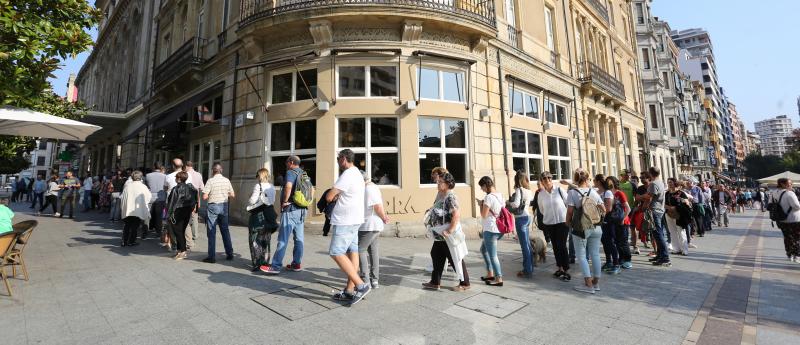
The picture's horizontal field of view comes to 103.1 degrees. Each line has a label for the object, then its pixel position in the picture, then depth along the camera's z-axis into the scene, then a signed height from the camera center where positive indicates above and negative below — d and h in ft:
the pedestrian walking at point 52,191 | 38.50 +1.71
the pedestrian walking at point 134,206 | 21.95 -0.16
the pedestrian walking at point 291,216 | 16.28 -0.78
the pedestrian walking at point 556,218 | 16.60 -1.15
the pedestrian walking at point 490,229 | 15.35 -1.53
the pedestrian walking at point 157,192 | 24.49 +0.87
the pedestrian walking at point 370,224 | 13.94 -1.08
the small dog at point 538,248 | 19.51 -3.14
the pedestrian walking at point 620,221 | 18.93 -1.55
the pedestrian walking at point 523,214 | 16.88 -0.95
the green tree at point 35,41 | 15.44 +8.45
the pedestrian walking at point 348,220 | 12.39 -0.82
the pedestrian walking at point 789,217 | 20.39 -1.61
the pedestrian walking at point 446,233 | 14.03 -1.57
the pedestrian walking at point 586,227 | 14.92 -1.48
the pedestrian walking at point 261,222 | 17.13 -1.13
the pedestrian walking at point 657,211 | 19.88 -1.13
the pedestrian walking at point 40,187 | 45.70 +2.63
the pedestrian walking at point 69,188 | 37.83 +2.04
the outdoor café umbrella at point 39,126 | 16.71 +4.73
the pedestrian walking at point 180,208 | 19.21 -0.31
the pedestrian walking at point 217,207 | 18.55 -0.29
